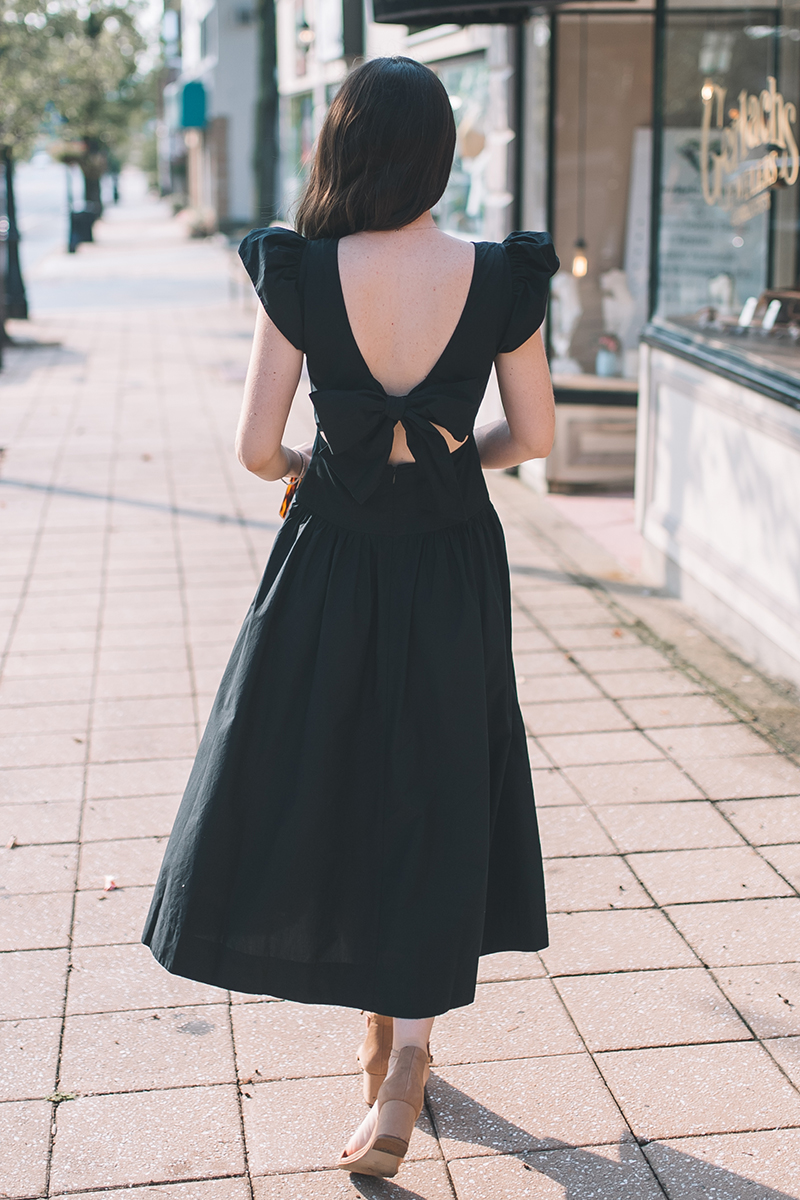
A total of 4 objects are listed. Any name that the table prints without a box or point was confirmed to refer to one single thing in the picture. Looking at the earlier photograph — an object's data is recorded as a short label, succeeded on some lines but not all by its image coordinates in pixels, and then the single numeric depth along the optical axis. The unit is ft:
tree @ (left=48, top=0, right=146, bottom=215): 62.75
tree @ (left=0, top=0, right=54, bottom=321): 51.85
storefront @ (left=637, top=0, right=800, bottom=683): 16.02
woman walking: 6.96
